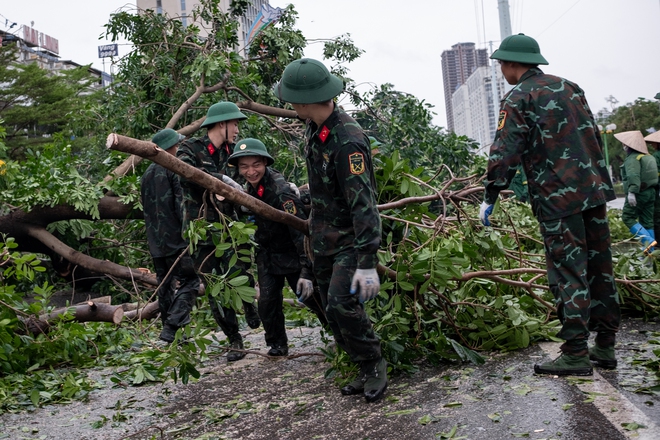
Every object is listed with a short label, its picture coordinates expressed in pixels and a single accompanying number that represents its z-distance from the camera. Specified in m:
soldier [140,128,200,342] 5.85
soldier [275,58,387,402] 3.50
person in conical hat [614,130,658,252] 8.62
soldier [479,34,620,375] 3.60
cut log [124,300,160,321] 6.96
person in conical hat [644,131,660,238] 8.72
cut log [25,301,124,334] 6.26
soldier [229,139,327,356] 4.61
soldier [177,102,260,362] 5.23
